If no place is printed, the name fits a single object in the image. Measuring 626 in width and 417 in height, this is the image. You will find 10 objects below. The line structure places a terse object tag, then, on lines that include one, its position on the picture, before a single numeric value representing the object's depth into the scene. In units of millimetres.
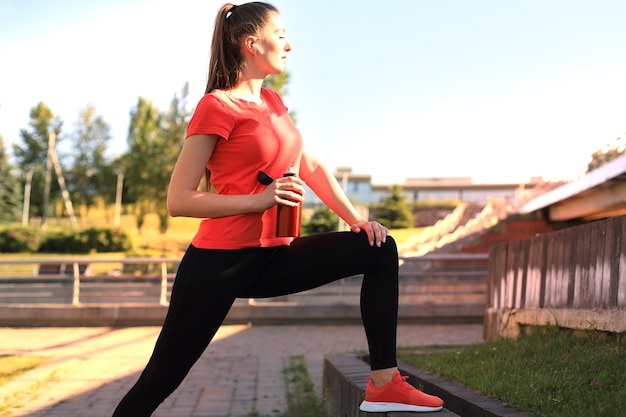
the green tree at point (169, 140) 57500
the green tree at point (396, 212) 56531
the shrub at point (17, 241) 46156
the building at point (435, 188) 81750
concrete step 3158
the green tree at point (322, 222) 44250
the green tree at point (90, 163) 74188
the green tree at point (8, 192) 60781
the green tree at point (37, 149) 73375
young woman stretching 2695
